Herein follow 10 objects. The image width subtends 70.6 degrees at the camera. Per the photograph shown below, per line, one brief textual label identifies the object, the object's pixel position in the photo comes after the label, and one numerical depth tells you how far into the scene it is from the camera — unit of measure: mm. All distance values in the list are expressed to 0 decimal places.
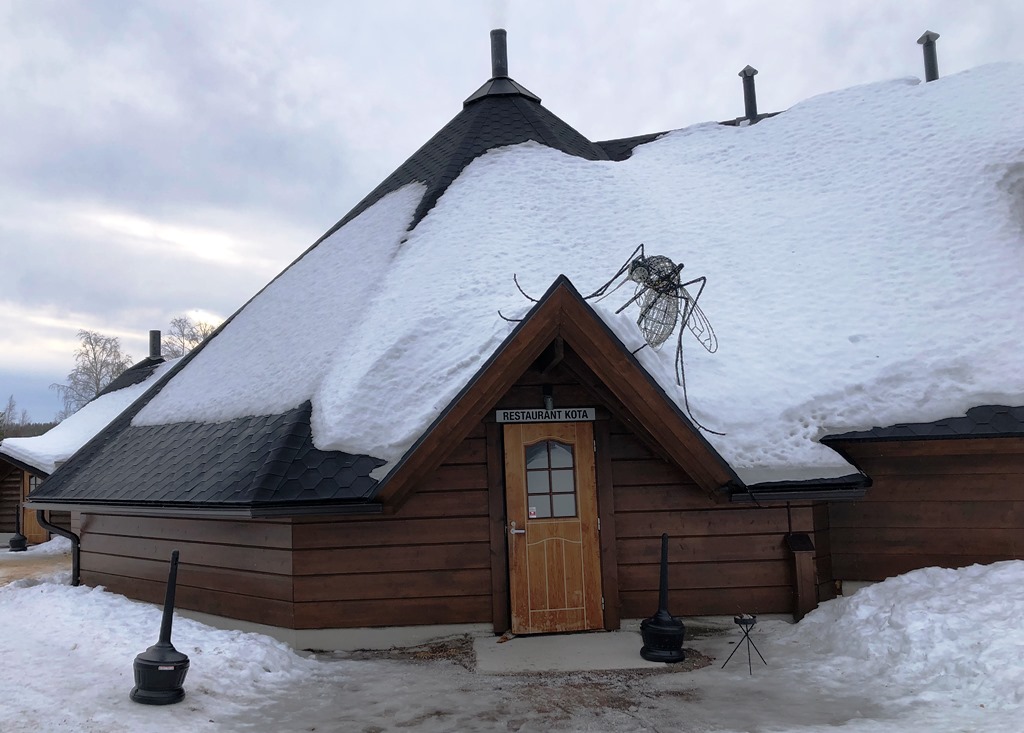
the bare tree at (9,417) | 34406
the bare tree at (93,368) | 50906
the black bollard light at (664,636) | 5938
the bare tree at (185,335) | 49531
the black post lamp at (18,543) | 18125
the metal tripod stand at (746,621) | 5510
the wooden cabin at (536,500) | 6534
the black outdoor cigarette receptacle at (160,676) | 4770
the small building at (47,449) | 18328
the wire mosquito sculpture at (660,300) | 7086
